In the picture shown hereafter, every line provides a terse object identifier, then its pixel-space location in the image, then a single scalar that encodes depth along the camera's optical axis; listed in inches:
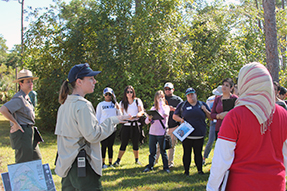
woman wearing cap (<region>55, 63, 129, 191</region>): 108.2
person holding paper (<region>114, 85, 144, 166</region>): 279.4
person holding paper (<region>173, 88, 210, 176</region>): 232.7
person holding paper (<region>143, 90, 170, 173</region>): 260.7
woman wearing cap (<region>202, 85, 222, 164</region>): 277.4
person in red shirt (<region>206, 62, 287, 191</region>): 84.5
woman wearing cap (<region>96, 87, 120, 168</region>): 271.9
